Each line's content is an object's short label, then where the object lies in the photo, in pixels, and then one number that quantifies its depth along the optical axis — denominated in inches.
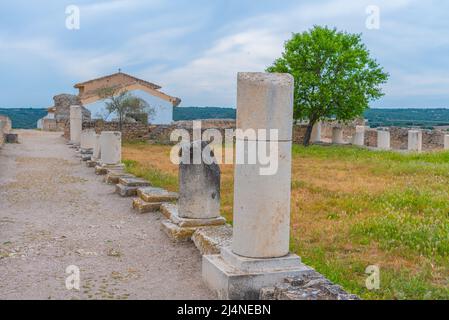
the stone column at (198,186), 315.9
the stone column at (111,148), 639.8
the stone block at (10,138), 1056.2
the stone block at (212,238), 255.9
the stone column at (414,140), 1141.1
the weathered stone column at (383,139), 1234.0
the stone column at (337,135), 1273.4
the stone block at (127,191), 470.9
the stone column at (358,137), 1268.5
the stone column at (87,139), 899.4
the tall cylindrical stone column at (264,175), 198.4
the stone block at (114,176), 546.9
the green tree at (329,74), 1040.2
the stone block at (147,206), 395.5
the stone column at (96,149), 739.4
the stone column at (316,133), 1278.5
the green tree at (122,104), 1247.5
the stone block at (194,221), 311.7
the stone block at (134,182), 481.3
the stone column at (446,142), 1066.7
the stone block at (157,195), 405.7
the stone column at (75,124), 1046.4
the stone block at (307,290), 176.6
